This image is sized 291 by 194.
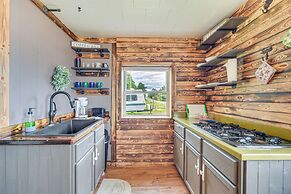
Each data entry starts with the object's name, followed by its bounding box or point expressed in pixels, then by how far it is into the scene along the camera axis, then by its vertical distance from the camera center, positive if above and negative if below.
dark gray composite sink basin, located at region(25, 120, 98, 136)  1.61 -0.43
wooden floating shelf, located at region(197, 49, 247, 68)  1.66 +0.52
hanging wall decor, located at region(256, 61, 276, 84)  1.28 +0.23
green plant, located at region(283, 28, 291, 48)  1.11 +0.46
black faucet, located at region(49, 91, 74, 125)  1.67 -0.22
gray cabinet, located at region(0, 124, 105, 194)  1.12 -0.61
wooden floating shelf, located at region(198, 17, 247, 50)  1.65 +0.90
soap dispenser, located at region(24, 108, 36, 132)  1.36 -0.27
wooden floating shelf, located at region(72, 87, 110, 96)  2.58 +0.08
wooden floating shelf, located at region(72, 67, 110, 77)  2.54 +0.44
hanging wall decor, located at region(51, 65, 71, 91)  1.88 +0.25
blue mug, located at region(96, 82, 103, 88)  2.51 +0.19
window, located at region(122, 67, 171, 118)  2.68 +0.05
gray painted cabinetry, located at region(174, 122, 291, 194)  0.91 -0.59
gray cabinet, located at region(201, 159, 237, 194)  1.04 -0.75
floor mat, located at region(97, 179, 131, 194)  1.88 -1.31
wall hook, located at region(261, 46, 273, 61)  1.32 +0.44
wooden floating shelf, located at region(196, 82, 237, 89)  1.71 +0.16
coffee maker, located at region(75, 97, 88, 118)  2.35 -0.19
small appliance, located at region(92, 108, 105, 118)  2.52 -0.30
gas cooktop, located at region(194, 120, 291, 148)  1.05 -0.37
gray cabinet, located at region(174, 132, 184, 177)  2.05 -0.92
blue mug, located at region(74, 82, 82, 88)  2.47 +0.19
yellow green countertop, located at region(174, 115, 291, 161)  0.90 -0.39
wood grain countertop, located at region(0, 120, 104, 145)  1.12 -0.37
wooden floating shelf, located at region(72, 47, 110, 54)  2.41 +0.82
